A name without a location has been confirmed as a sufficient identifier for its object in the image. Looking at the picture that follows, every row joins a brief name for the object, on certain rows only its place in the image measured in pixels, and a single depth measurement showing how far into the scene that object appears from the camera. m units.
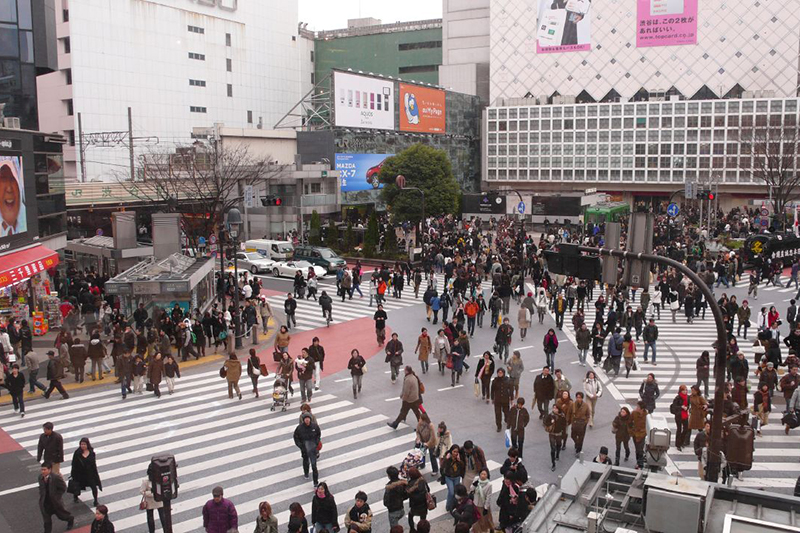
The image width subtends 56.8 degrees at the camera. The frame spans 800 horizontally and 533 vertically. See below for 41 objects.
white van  42.47
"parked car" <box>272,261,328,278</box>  38.25
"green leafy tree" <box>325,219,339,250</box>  48.22
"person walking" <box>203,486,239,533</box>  10.57
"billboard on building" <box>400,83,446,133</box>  71.00
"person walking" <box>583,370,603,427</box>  15.97
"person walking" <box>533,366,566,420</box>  16.55
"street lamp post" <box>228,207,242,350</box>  24.11
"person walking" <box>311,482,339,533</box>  10.88
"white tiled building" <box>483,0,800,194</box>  71.75
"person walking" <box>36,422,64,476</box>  13.05
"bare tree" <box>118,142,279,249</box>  44.94
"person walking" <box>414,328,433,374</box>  20.62
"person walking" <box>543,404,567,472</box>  14.34
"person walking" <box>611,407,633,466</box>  14.20
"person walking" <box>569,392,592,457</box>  14.62
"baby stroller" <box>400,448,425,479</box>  12.38
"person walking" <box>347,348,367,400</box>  18.56
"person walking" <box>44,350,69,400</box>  18.81
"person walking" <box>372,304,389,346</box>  24.08
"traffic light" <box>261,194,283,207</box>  36.49
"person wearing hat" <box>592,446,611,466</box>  12.05
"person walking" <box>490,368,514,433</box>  15.88
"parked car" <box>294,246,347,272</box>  39.91
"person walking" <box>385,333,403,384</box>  19.95
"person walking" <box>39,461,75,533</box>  11.64
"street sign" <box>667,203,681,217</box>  41.50
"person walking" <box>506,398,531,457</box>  14.44
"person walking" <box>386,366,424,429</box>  15.92
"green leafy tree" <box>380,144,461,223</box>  54.78
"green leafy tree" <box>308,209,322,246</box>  48.56
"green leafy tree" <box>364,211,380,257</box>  45.25
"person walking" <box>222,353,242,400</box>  18.55
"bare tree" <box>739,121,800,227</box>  54.20
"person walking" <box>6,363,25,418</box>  17.31
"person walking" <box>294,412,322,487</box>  13.45
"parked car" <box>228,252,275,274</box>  40.38
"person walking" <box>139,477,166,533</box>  11.62
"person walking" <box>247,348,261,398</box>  18.72
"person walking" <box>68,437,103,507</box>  12.55
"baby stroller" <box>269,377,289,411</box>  17.95
